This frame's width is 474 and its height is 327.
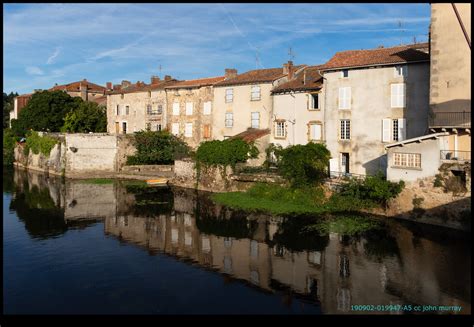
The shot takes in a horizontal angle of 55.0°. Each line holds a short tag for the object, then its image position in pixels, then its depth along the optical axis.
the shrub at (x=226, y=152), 35.94
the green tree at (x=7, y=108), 98.26
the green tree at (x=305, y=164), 30.30
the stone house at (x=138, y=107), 51.41
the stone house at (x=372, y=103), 29.53
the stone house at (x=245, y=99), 40.16
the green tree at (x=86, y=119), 56.72
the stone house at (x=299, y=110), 35.41
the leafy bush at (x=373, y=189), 25.50
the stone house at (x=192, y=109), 45.84
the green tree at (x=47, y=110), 58.59
